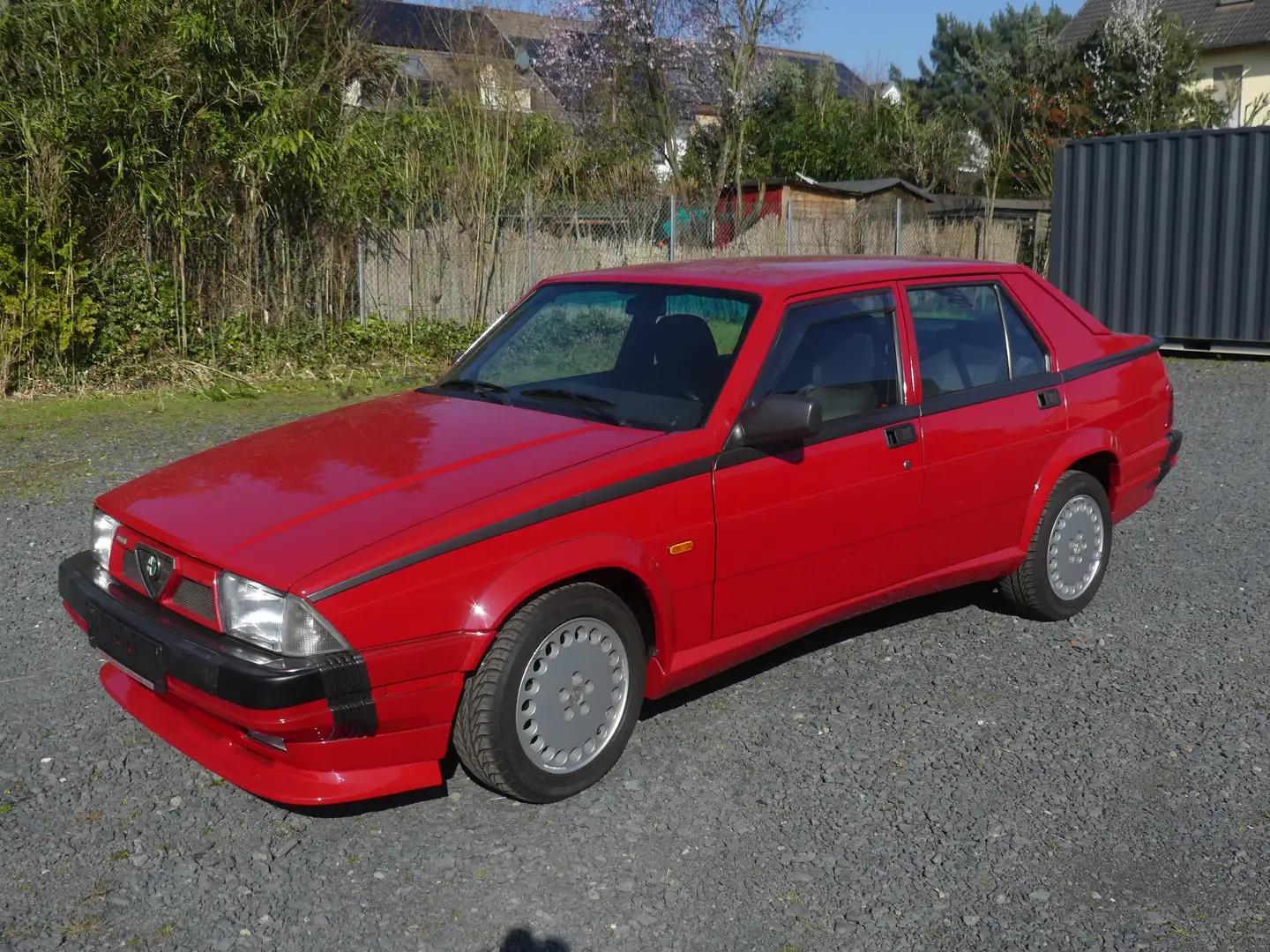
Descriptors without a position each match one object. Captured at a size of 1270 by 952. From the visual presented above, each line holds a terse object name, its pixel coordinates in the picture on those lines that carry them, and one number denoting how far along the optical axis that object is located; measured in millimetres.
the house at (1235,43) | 41125
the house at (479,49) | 16250
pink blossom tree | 27031
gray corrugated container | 14359
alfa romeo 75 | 3447
